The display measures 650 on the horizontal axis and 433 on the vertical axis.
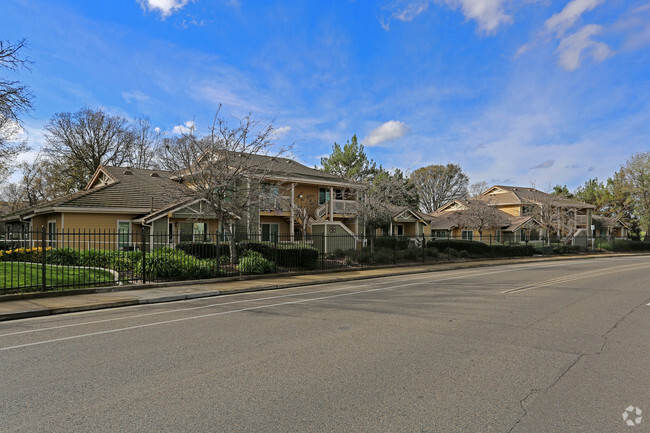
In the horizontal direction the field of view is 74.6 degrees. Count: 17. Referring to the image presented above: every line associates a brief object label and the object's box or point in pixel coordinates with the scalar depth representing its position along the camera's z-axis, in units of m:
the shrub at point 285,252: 18.78
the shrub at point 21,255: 18.64
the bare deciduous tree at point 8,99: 14.90
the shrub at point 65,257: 18.31
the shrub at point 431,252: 27.09
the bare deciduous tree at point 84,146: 43.47
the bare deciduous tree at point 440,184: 71.44
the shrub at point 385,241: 35.46
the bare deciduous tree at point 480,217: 39.59
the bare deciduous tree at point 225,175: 17.69
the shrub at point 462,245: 31.25
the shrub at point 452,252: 29.31
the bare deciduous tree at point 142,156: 48.85
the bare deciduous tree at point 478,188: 57.84
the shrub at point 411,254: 25.43
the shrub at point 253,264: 16.68
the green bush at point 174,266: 14.48
